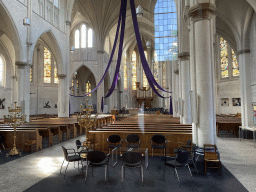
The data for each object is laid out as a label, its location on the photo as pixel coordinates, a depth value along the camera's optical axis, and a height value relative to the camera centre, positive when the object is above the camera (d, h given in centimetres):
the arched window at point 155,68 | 3189 +599
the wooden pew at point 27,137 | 753 -115
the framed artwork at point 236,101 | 1773 +27
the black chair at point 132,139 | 632 -107
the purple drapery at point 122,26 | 779 +316
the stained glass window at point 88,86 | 3026 +292
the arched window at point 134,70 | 3375 +588
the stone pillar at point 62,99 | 1741 +59
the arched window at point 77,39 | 2464 +807
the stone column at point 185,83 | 995 +107
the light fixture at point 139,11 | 849 +394
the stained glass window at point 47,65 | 2512 +509
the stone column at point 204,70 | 554 +94
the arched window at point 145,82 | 3371 +383
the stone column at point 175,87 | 1388 +129
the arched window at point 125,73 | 3291 +525
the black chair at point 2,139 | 737 -119
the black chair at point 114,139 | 634 -106
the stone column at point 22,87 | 1228 +118
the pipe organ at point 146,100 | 3130 +77
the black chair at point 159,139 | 628 -106
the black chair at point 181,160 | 431 -119
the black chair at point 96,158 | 436 -114
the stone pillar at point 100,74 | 2269 +354
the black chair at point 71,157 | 464 -125
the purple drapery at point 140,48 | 773 +227
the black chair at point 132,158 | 432 -114
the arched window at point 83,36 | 2444 +847
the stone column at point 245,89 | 989 +74
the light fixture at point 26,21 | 1019 +430
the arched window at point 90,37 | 2444 +824
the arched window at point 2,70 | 1974 +356
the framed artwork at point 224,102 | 1905 +21
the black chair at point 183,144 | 568 -127
